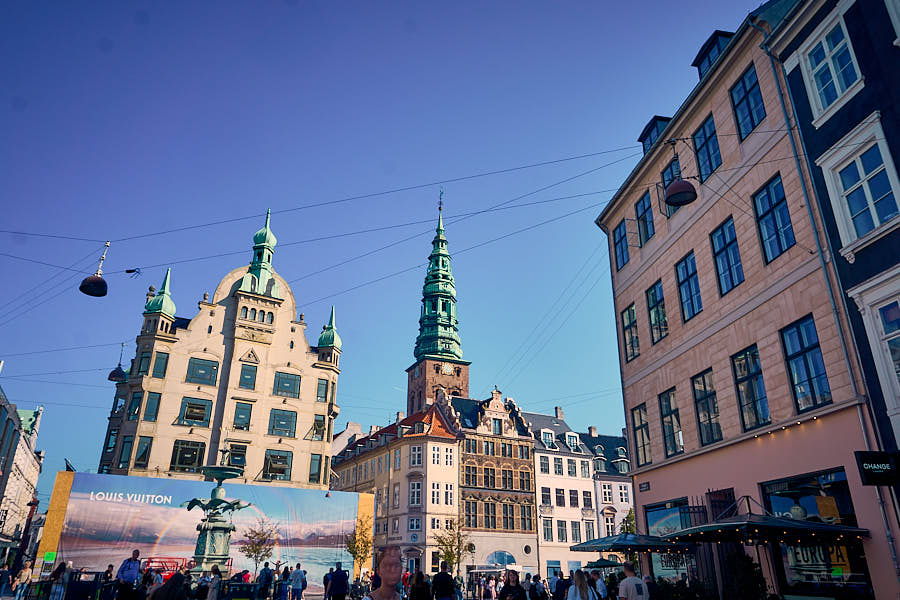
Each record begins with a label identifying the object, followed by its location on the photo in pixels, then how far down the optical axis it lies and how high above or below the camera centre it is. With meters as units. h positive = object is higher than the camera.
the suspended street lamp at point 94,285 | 17.30 +7.20
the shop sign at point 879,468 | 11.53 +1.55
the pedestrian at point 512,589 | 11.66 -0.75
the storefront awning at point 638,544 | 17.98 +0.20
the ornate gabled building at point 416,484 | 54.12 +5.93
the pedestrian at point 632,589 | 11.62 -0.71
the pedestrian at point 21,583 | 20.30 -1.20
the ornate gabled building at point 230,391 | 39.25 +10.42
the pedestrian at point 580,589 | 11.29 -0.71
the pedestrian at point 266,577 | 23.34 -1.14
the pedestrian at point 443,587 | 11.73 -0.71
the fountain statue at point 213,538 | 26.78 +0.43
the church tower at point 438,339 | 83.56 +28.65
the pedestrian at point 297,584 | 25.56 -1.45
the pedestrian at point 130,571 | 15.08 -0.58
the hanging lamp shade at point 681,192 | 14.59 +8.32
